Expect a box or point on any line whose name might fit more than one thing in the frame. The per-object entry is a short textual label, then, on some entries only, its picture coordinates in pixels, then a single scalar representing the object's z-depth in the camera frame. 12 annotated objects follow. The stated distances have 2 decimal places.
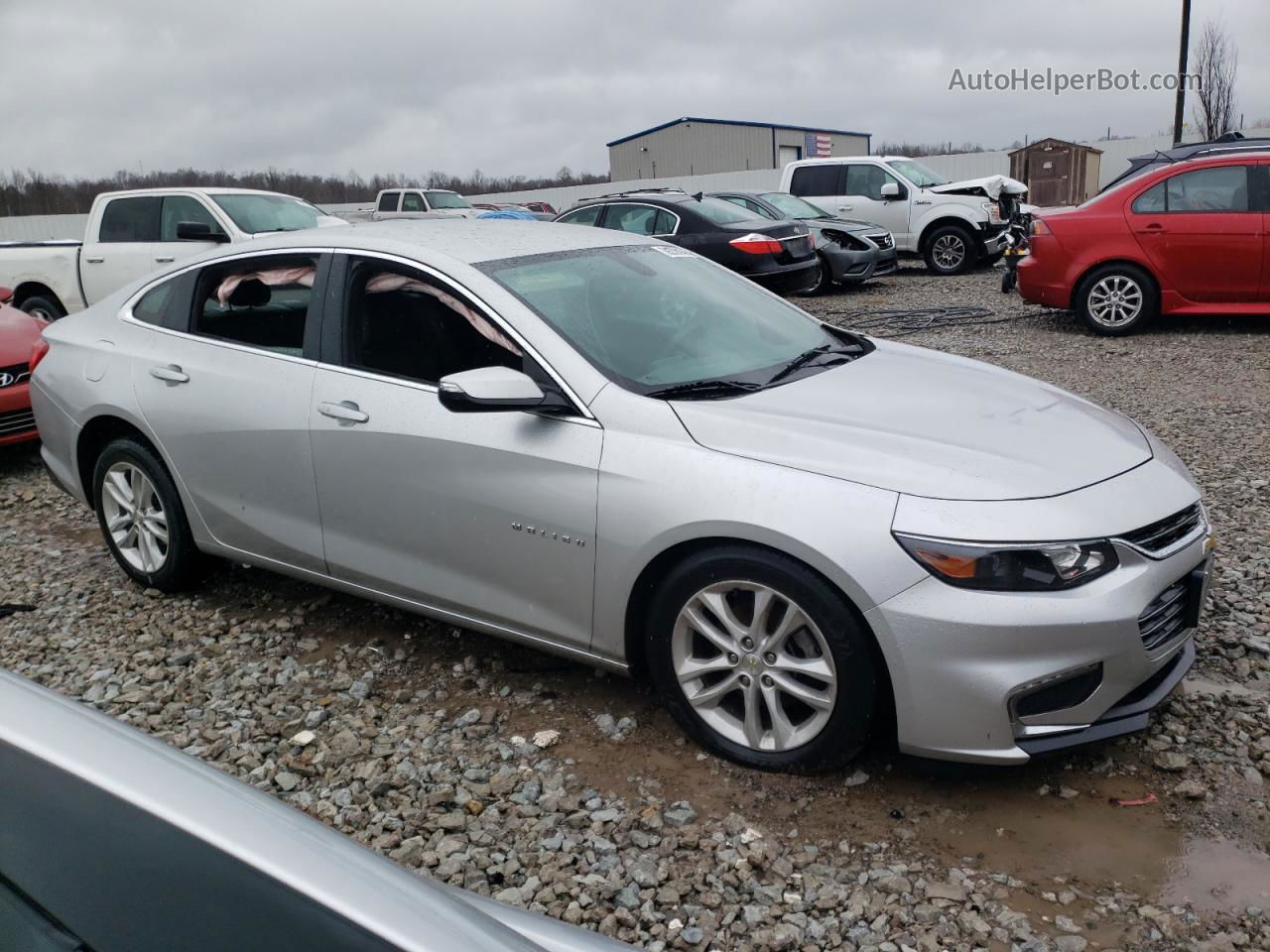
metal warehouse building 42.97
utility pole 23.42
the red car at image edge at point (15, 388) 6.84
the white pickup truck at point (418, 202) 23.44
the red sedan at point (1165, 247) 9.20
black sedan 12.27
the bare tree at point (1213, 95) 27.34
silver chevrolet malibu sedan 2.74
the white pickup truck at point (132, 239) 10.45
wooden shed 27.17
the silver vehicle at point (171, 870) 1.14
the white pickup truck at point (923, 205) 15.92
